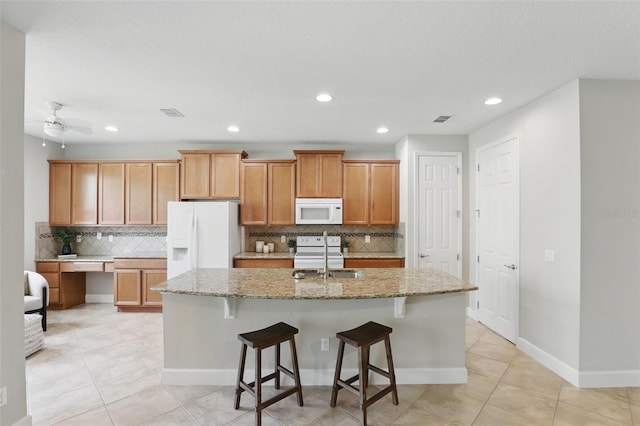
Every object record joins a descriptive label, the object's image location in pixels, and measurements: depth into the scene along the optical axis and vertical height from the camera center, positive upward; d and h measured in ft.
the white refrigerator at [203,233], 14.96 -0.81
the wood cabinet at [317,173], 16.55 +2.16
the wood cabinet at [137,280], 15.72 -3.14
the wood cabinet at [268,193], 16.61 +1.15
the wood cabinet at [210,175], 16.40 +2.06
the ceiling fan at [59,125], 10.63 +3.04
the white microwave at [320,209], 16.38 +0.27
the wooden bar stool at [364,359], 7.23 -3.40
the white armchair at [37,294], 13.05 -3.29
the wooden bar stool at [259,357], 7.24 -3.45
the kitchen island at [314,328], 9.12 -3.22
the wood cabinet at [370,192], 16.72 +1.20
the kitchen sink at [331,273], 10.04 -1.87
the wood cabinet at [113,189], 16.72 +1.37
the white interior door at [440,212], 15.58 +0.14
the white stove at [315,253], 15.70 -1.94
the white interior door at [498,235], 11.94 -0.80
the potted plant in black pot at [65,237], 16.90 -1.12
